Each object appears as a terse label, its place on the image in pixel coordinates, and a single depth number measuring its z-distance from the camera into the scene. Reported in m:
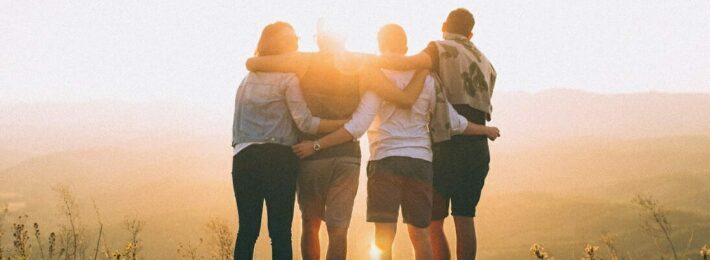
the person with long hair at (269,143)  3.89
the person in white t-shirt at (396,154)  4.05
